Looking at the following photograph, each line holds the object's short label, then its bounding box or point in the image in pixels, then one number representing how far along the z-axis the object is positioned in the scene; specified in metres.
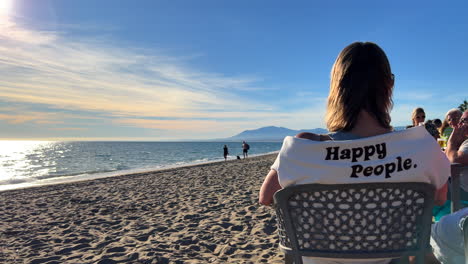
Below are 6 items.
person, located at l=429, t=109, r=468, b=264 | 1.50
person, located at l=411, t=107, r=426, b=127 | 4.89
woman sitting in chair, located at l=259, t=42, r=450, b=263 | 1.25
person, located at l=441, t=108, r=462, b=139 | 3.49
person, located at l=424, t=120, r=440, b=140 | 4.50
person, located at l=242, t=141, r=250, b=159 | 30.10
